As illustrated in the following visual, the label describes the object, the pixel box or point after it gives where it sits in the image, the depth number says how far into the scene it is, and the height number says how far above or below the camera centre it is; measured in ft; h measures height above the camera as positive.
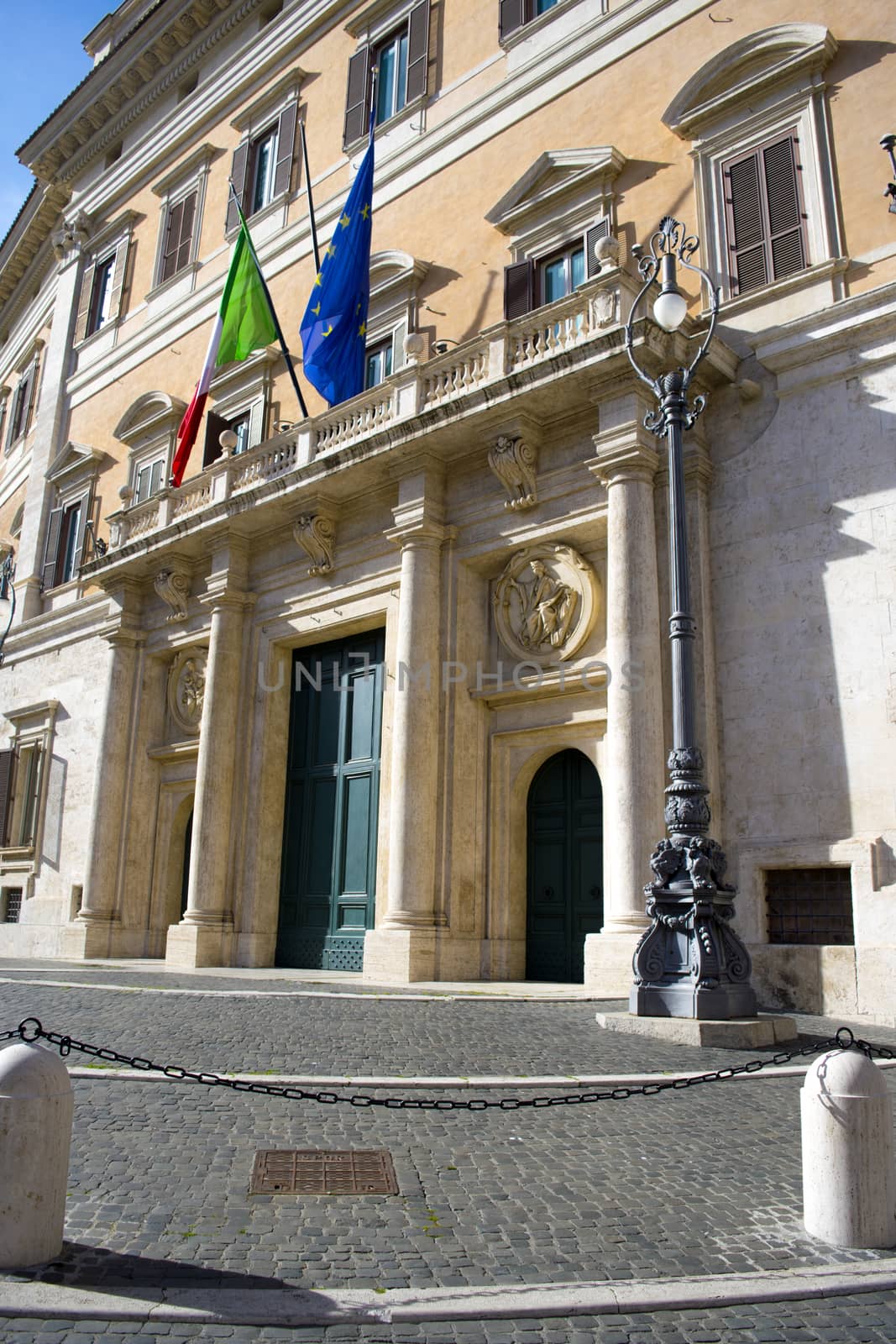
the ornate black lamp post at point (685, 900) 26.73 +1.37
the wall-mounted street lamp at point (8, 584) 85.61 +29.24
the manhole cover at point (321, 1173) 14.65 -3.05
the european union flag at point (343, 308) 52.90 +30.59
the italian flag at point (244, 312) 58.08 +33.36
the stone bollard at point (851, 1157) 12.61 -2.28
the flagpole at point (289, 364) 54.95 +29.65
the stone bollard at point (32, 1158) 11.55 -2.22
